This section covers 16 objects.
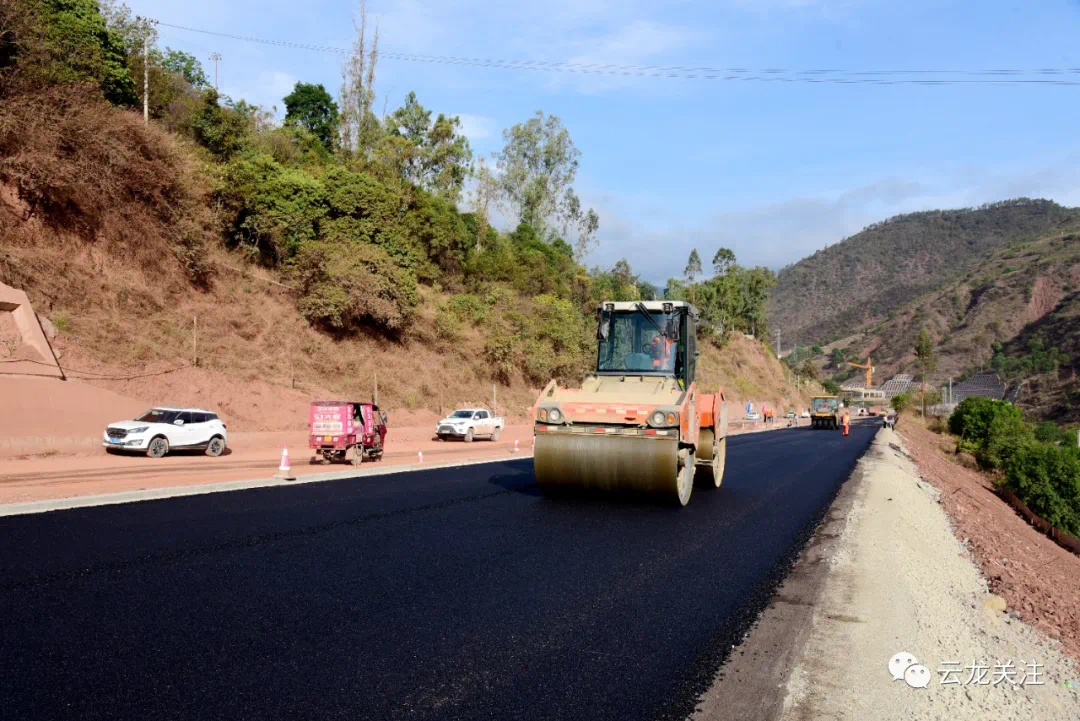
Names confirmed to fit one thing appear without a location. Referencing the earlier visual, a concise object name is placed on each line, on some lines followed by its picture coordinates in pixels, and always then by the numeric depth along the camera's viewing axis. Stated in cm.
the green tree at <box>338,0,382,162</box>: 4756
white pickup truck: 3072
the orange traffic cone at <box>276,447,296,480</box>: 1617
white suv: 2050
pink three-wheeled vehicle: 1934
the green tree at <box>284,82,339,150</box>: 5156
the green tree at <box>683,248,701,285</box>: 9269
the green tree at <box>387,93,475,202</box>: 4934
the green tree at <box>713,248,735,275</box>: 9281
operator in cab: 1229
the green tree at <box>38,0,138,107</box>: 2880
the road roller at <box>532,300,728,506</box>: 1055
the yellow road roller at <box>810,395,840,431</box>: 5425
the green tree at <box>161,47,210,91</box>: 5153
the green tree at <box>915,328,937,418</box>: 9181
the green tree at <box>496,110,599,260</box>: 6366
